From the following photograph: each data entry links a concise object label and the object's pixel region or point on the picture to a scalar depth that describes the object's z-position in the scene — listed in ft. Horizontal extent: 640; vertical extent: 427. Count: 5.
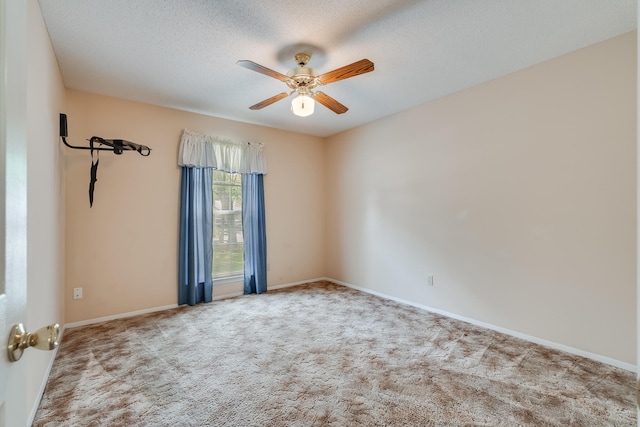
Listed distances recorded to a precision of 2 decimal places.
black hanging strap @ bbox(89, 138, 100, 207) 10.44
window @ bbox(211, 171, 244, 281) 13.92
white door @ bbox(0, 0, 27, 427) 1.96
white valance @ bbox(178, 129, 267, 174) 12.79
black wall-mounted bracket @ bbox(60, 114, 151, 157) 9.98
